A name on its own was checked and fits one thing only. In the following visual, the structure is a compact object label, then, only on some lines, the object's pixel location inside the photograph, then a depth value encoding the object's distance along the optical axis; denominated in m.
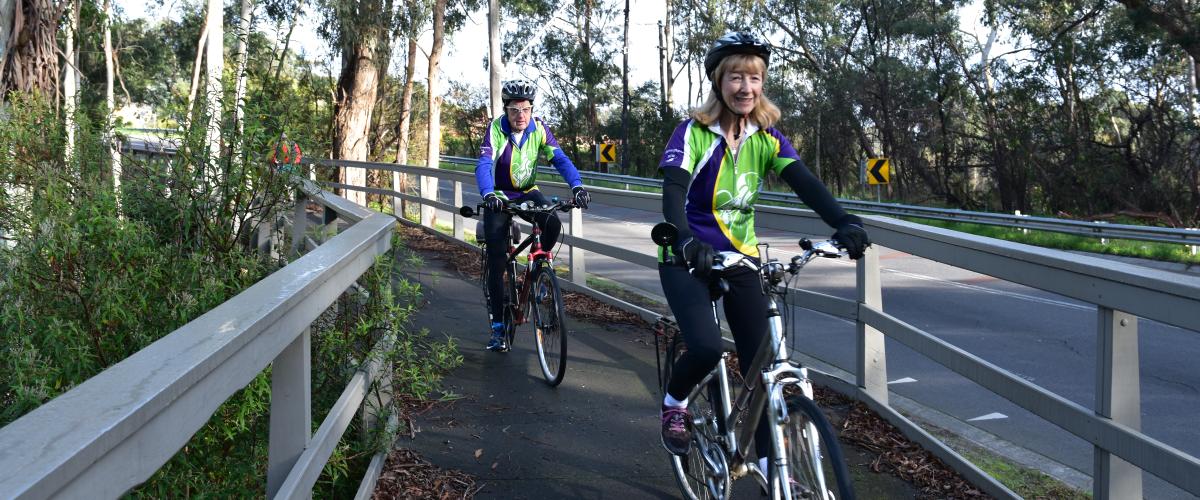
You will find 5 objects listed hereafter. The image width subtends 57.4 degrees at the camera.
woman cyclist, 4.08
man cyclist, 7.57
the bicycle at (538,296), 6.81
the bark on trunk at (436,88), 27.56
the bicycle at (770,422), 3.12
